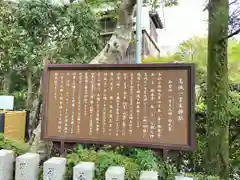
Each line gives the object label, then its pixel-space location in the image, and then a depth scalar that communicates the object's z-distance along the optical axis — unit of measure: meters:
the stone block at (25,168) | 3.12
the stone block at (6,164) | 3.18
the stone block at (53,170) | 3.04
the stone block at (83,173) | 2.92
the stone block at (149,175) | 2.75
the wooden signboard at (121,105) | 3.34
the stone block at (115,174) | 2.81
